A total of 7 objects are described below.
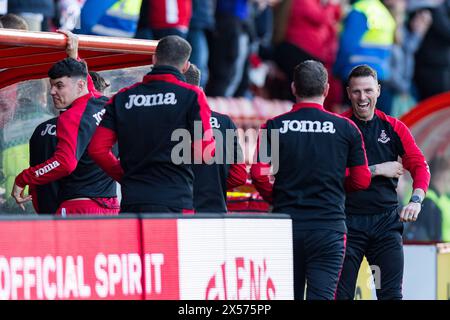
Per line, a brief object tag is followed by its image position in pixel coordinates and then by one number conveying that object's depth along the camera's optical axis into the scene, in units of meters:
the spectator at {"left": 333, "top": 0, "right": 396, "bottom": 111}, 19.06
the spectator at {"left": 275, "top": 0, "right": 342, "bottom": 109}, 18.83
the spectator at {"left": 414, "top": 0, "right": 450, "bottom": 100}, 21.47
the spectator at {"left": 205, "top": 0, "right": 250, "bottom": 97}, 17.47
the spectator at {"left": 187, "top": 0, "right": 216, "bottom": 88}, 16.56
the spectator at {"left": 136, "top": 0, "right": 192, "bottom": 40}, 15.74
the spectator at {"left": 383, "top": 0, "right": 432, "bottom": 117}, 20.36
